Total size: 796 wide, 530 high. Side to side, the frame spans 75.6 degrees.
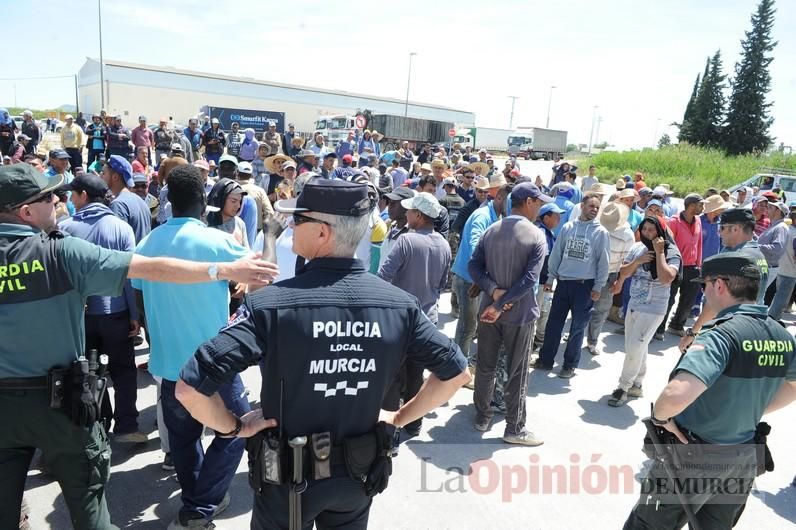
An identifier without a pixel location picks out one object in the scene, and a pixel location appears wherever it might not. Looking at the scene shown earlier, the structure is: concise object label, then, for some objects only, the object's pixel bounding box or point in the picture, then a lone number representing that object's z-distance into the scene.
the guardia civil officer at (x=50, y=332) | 2.19
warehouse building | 45.78
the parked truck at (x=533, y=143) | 48.42
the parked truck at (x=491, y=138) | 55.09
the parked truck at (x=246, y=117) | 29.38
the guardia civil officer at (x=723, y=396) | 2.31
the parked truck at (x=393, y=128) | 30.36
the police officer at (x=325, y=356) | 1.74
